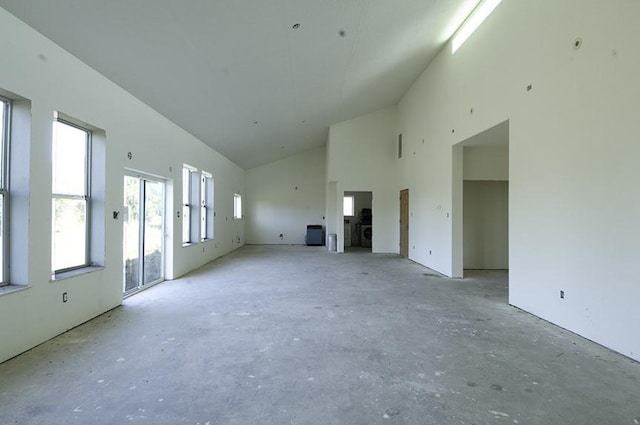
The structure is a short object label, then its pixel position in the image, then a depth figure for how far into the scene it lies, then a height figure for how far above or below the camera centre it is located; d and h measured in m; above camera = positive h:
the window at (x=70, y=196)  3.55 +0.22
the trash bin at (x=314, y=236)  12.97 -0.84
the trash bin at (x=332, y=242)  11.24 -0.93
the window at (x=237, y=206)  11.79 +0.33
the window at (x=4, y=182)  2.93 +0.29
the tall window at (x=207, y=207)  8.61 +0.21
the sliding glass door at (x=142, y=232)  4.96 -0.30
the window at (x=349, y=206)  13.20 +0.36
